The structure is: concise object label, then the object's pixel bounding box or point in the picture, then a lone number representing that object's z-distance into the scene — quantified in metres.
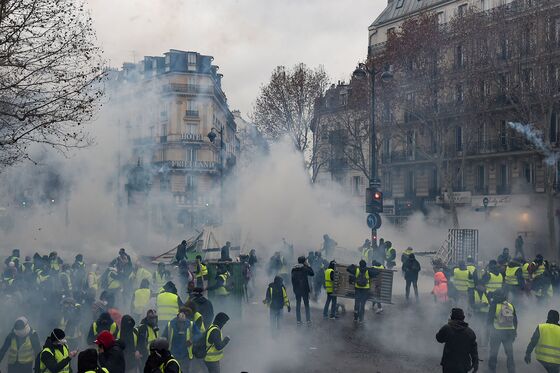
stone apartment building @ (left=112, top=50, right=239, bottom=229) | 34.91
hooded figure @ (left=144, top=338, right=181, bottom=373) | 6.14
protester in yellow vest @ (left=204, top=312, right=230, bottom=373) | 8.14
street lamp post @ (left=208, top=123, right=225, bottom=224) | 33.52
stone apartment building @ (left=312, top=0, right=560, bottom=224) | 29.55
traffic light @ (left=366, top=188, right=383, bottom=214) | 17.97
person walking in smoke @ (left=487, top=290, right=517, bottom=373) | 9.64
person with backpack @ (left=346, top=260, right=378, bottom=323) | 13.85
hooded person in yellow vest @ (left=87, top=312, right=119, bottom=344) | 8.30
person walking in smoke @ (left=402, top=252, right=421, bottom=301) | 16.70
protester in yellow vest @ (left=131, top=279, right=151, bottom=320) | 10.87
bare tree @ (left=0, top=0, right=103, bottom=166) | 11.55
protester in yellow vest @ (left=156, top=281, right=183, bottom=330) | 9.75
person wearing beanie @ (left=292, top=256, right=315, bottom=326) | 13.70
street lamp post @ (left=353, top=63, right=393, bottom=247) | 18.11
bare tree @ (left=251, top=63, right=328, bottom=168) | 41.03
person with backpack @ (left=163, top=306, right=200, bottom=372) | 8.46
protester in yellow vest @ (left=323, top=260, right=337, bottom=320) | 14.32
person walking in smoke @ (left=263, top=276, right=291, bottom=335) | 12.70
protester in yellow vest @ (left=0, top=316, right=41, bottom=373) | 8.05
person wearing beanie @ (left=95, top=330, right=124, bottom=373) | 6.91
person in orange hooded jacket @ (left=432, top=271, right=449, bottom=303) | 14.90
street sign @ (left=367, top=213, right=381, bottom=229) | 17.72
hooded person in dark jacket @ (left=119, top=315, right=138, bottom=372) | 8.27
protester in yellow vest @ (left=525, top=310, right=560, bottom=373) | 8.39
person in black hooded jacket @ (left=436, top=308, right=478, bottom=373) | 7.80
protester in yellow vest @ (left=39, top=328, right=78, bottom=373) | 6.98
